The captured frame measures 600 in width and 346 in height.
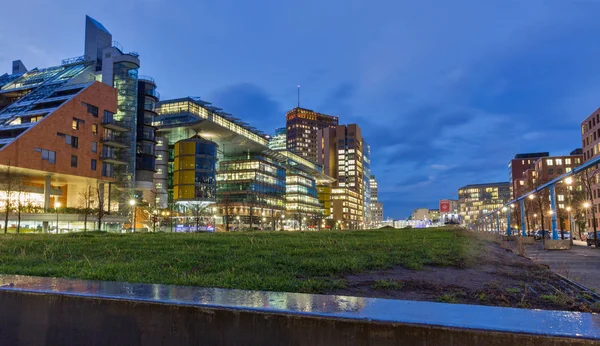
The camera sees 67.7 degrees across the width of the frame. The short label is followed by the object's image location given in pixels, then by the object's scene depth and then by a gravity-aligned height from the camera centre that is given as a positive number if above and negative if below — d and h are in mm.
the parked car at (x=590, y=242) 38894 -1726
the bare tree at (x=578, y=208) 89219 +2948
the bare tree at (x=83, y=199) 67438 +4622
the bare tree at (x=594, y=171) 89800 +10101
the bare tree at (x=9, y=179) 54303 +6488
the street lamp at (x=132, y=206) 70681 +3646
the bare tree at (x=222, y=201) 108112 +6258
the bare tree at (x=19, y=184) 56625 +5719
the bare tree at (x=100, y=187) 75531 +6954
